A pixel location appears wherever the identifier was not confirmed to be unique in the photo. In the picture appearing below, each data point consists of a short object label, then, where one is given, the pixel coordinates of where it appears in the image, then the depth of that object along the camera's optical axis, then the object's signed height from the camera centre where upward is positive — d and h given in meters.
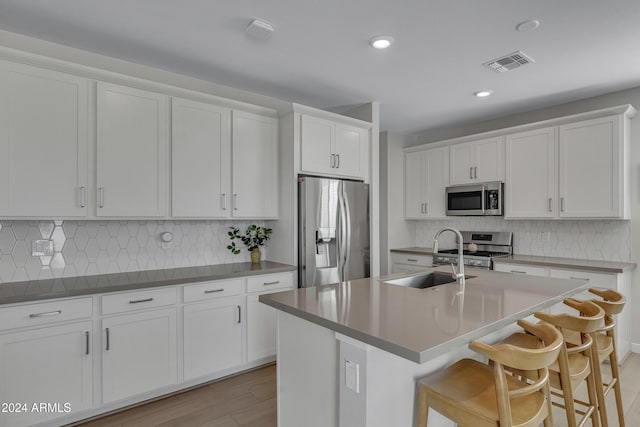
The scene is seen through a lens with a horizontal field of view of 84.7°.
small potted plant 3.55 -0.24
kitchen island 1.39 -0.49
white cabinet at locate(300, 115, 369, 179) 3.51 +0.71
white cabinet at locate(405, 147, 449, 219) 4.87 +0.46
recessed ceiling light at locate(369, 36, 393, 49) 2.54 +1.27
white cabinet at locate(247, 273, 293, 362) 3.12 -0.94
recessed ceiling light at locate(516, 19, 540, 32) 2.31 +1.26
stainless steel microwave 4.23 +0.19
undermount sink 2.57 -0.49
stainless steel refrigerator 3.41 -0.16
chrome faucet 2.33 -0.39
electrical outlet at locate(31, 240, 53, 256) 2.63 -0.24
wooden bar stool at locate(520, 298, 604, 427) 1.70 -0.77
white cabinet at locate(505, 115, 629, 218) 3.38 +0.44
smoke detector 2.32 +1.27
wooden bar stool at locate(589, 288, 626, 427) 2.01 -0.79
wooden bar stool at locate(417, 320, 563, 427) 1.27 -0.74
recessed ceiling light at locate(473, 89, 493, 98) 3.65 +1.28
